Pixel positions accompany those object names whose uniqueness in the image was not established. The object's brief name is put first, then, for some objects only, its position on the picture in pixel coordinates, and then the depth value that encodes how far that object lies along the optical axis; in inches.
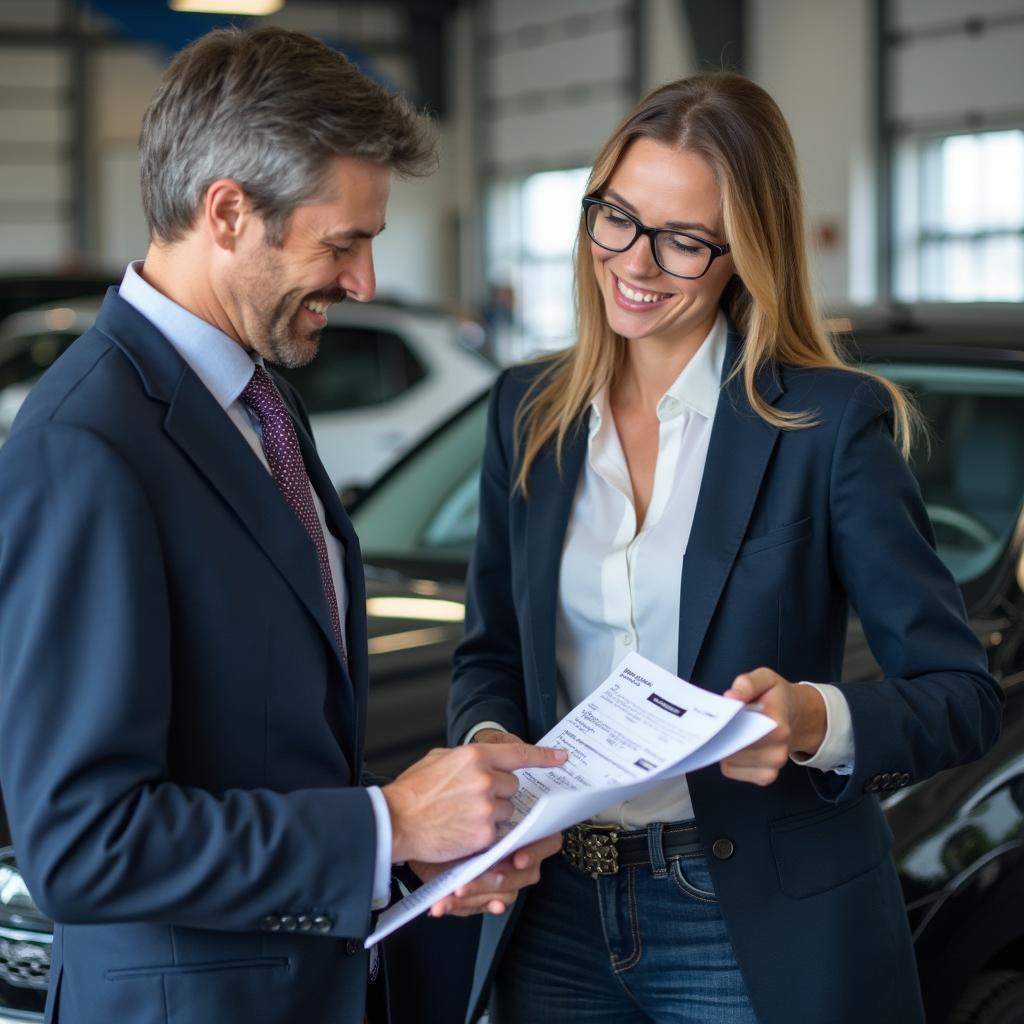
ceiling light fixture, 646.9
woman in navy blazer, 125.7
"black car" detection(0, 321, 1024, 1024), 145.5
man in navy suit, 108.0
